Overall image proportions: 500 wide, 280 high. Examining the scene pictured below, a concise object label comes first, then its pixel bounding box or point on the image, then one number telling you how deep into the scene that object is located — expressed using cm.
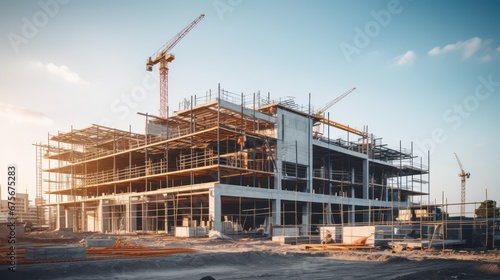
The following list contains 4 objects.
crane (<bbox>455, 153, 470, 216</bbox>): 9956
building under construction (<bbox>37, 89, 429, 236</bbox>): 3809
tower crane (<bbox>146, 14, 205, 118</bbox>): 7388
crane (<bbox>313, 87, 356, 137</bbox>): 5081
